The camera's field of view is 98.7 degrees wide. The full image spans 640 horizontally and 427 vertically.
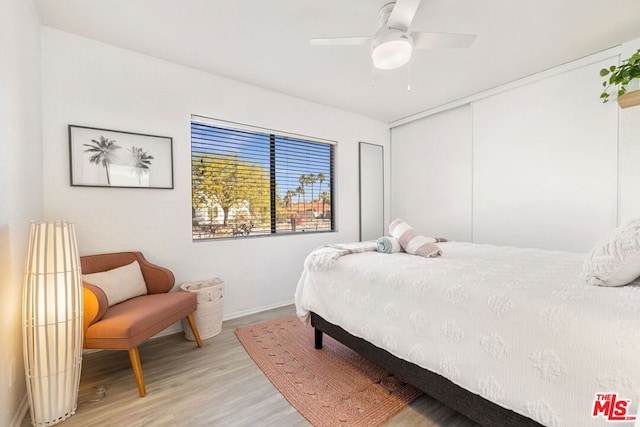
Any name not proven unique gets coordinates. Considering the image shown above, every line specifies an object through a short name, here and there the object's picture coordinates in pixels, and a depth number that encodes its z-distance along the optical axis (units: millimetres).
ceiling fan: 1638
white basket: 2467
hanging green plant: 2086
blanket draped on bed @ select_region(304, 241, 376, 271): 2068
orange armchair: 1680
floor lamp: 1449
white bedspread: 917
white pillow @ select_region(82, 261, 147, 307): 1965
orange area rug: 1556
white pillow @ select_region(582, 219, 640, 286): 1125
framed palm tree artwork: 2221
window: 2916
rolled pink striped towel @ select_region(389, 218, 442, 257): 2066
